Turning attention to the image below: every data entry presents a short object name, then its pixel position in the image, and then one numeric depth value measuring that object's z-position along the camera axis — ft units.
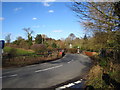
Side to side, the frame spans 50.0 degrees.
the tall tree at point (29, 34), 175.22
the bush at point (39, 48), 89.46
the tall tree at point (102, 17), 21.12
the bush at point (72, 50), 165.58
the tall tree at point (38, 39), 161.38
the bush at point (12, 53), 52.16
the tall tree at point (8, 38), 180.86
